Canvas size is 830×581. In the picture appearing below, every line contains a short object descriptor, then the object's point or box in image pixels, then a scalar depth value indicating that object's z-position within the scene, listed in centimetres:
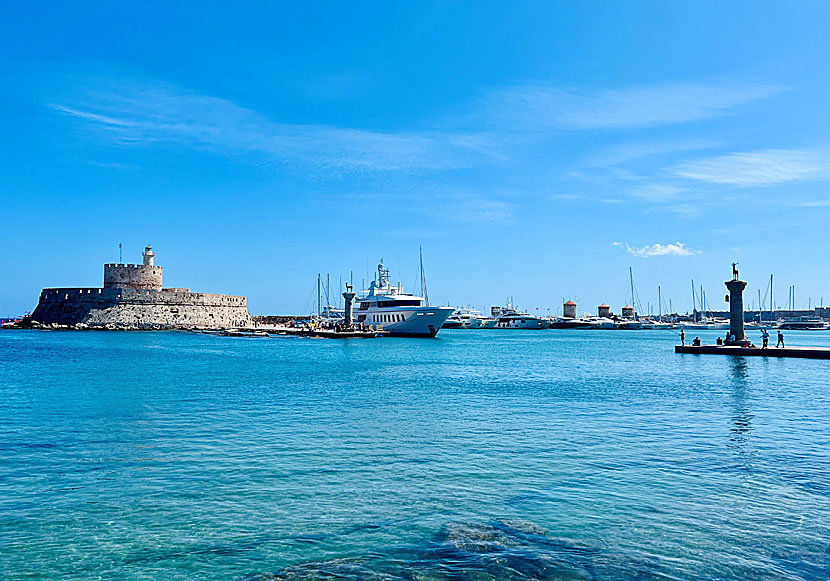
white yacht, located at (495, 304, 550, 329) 17175
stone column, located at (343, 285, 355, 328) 7581
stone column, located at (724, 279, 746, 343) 4213
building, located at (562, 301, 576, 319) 19950
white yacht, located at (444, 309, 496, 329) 17362
